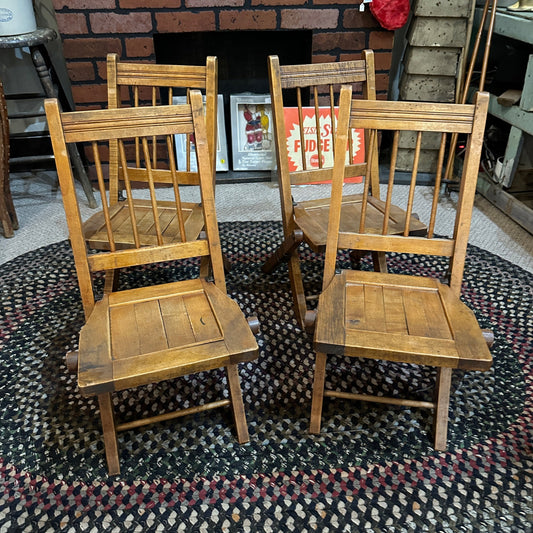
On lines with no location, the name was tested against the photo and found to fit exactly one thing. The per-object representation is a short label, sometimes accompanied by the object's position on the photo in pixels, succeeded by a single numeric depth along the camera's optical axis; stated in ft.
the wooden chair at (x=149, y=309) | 3.72
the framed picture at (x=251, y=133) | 9.88
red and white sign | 9.28
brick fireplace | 8.41
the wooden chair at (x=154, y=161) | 5.47
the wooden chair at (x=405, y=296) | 3.88
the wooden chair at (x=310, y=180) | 5.57
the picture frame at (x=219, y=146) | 9.71
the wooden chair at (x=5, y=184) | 7.40
